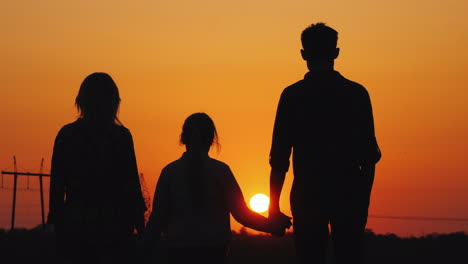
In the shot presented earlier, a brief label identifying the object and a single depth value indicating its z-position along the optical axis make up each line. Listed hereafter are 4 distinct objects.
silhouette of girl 16.50
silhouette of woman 15.98
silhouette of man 15.23
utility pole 80.74
